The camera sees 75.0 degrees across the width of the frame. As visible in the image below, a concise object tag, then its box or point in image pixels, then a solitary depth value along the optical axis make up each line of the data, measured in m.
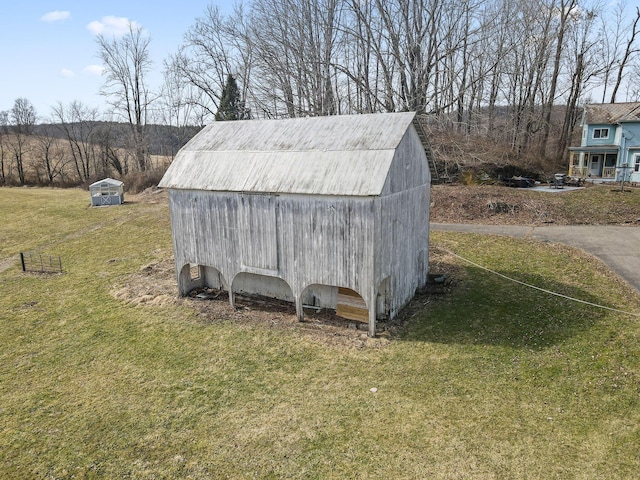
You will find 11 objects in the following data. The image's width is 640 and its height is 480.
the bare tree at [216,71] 40.96
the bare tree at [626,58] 43.44
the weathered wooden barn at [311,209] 11.75
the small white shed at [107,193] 36.88
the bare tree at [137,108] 52.12
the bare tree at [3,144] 51.95
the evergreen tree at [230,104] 43.28
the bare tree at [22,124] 60.25
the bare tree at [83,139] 56.33
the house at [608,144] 35.59
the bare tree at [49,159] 53.53
